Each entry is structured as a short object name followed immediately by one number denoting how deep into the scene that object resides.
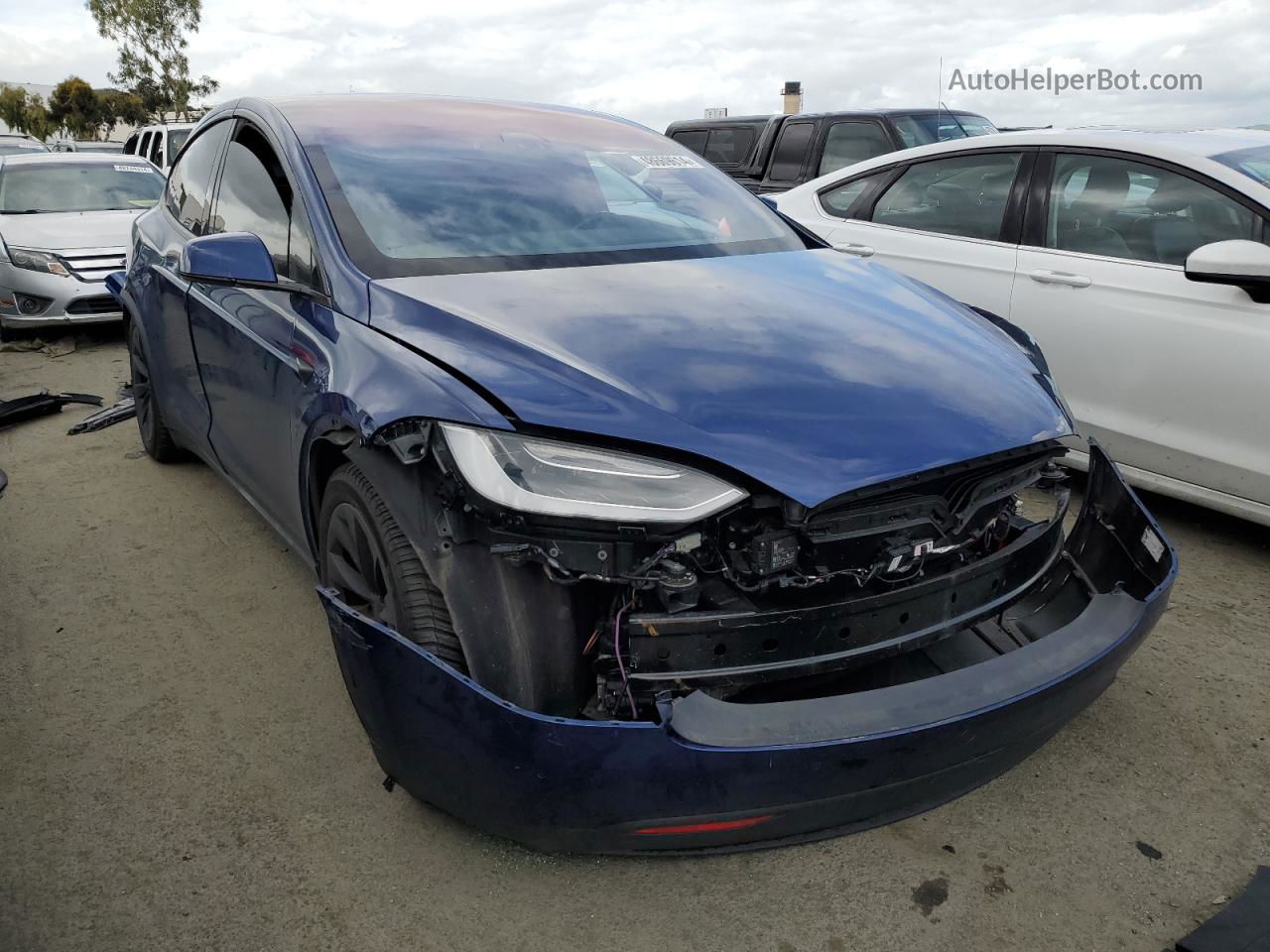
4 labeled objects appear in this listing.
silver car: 7.46
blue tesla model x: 1.80
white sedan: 3.42
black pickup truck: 9.45
